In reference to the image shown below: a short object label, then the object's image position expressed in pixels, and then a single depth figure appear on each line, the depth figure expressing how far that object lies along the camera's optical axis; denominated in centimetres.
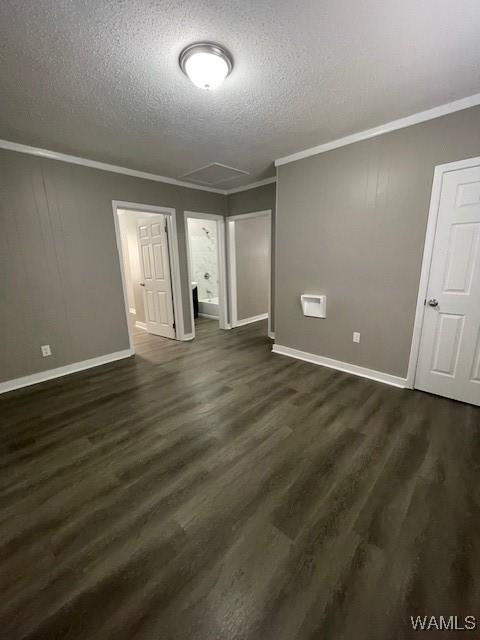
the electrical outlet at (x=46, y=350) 312
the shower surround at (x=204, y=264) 642
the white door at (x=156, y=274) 429
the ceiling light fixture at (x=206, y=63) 158
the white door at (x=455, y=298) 223
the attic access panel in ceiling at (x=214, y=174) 348
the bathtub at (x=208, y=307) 627
